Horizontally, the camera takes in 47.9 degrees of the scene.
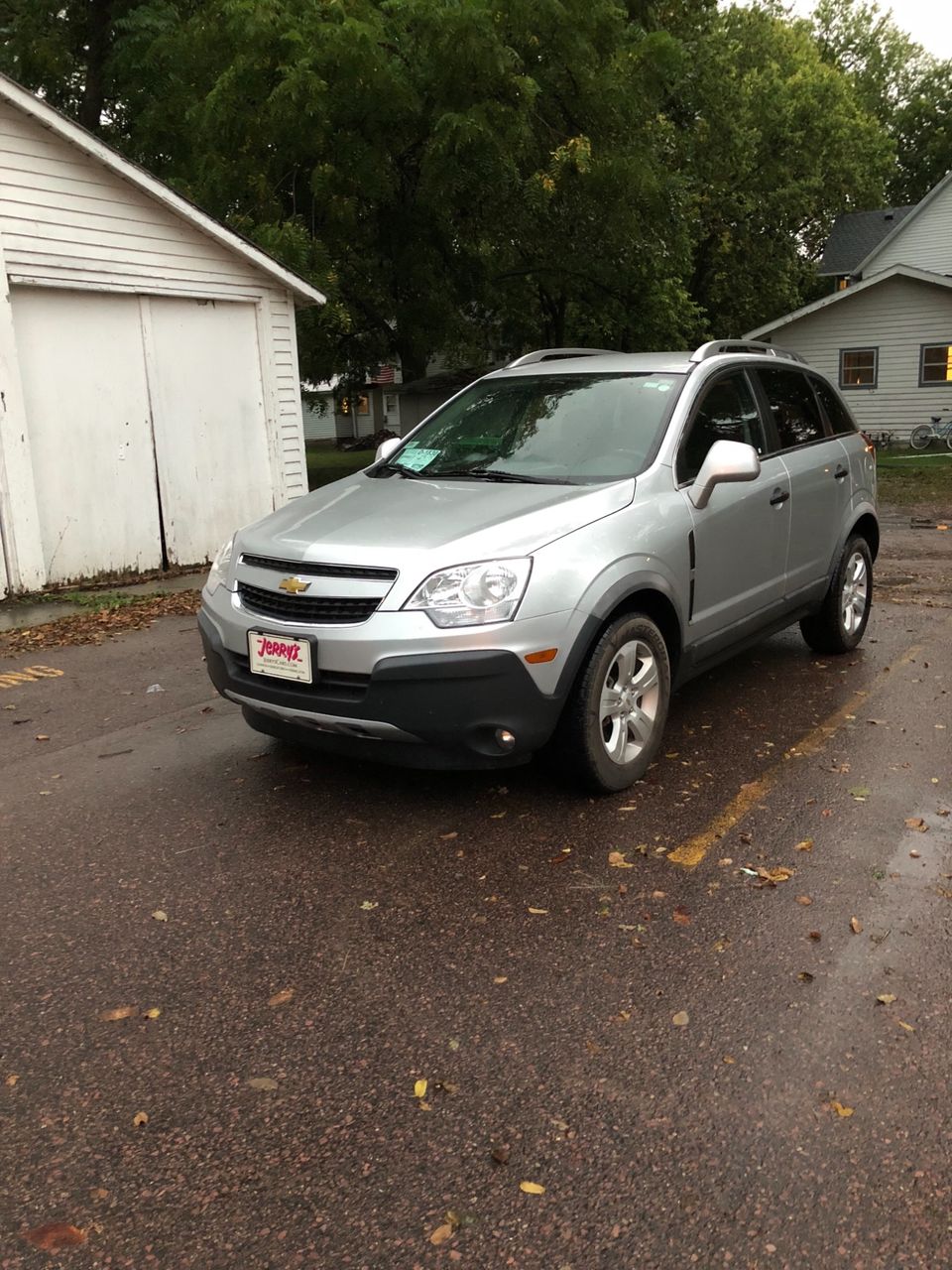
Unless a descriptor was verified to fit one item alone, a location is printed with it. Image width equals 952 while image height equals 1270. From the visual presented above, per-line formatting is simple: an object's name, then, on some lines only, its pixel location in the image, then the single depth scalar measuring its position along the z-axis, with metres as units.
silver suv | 3.85
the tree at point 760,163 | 28.34
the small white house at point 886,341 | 26.48
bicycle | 26.12
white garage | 9.14
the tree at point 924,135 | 52.69
